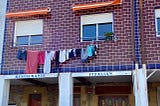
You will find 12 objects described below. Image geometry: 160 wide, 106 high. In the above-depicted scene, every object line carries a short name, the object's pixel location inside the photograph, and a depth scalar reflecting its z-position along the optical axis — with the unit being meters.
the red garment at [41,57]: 12.97
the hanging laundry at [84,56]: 12.47
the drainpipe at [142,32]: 11.90
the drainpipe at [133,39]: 11.98
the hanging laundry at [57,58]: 12.83
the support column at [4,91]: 13.12
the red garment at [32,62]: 12.95
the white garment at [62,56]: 12.78
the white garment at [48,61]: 12.80
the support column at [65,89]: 12.23
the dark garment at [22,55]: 13.22
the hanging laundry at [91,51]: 12.39
